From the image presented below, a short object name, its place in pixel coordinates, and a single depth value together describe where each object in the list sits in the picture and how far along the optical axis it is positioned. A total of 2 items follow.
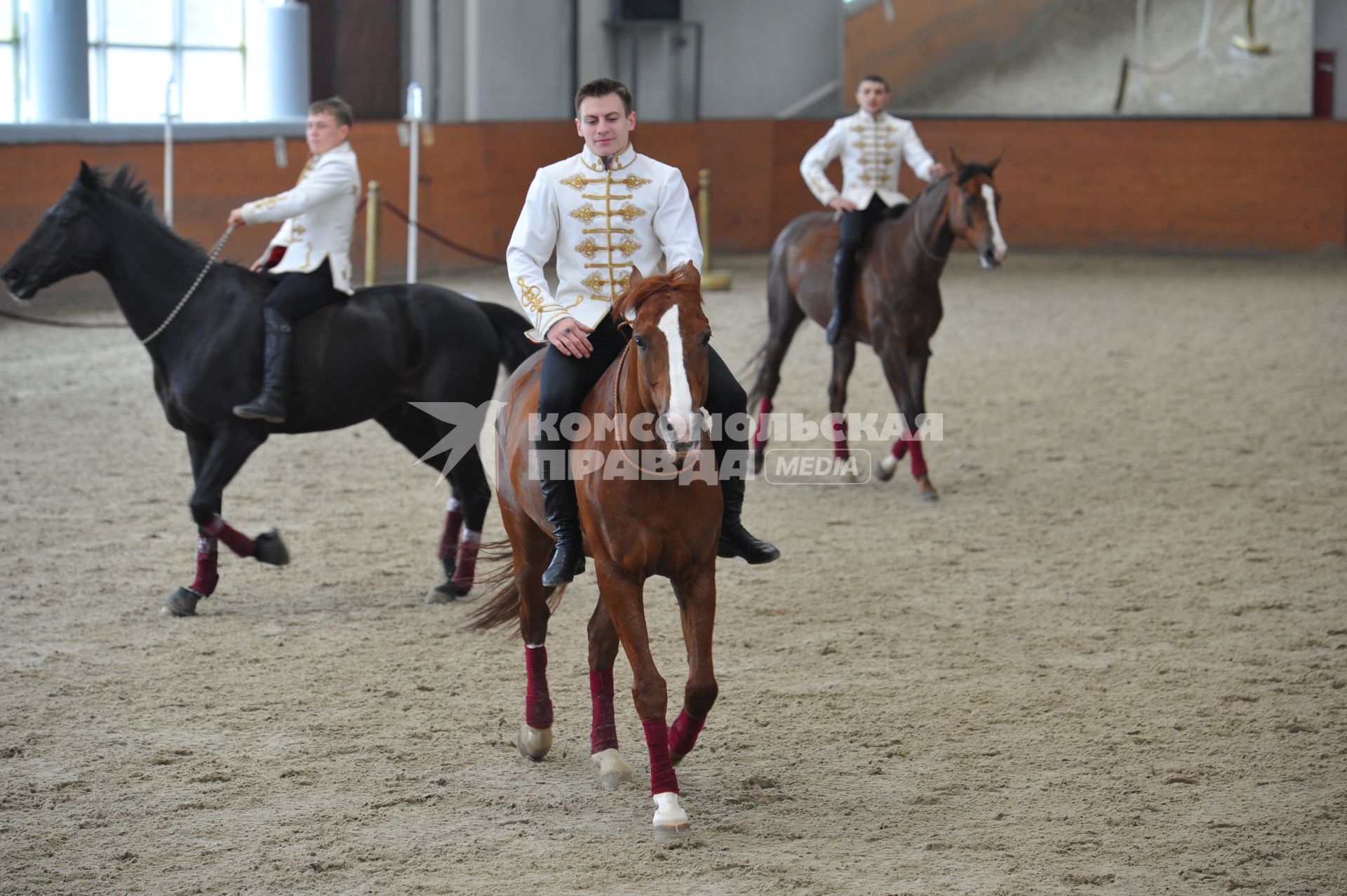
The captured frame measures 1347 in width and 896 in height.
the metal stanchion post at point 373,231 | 24.19
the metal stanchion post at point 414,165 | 23.44
